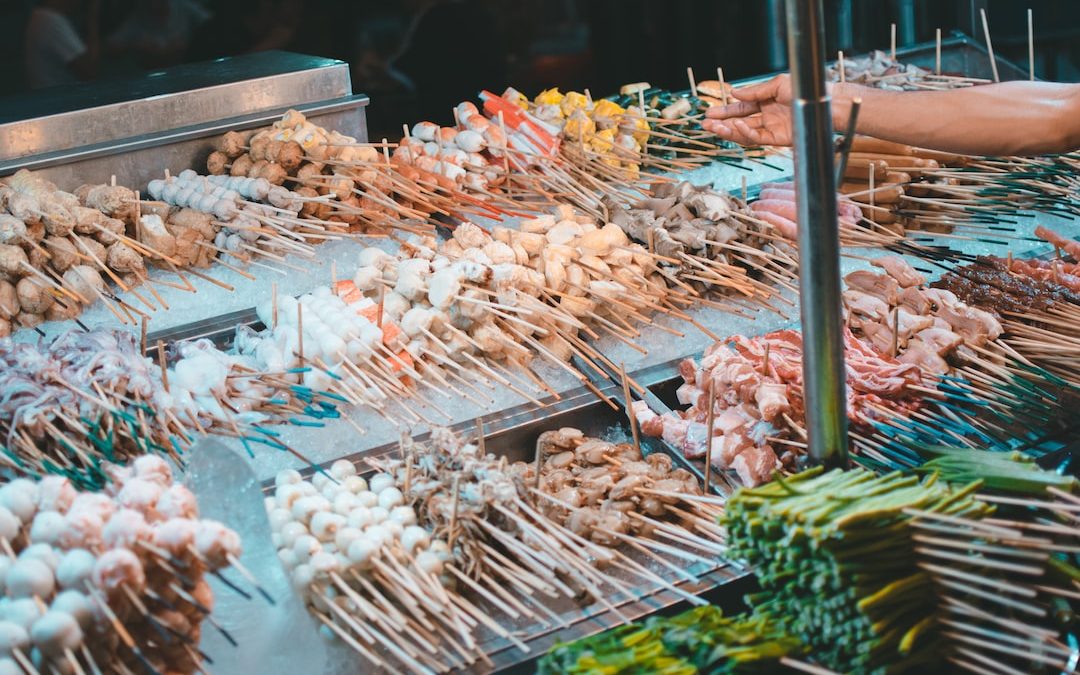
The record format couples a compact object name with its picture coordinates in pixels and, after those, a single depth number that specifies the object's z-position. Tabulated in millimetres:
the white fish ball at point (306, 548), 2879
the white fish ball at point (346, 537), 2906
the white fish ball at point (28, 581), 2320
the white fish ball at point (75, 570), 2340
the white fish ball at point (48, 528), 2469
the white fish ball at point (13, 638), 2242
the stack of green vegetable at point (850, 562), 2334
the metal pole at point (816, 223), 2271
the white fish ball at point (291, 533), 2949
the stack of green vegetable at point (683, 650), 2404
